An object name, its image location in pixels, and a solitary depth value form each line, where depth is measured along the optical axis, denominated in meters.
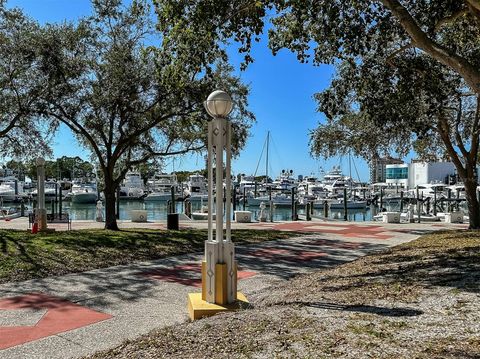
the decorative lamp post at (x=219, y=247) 6.41
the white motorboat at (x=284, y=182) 80.97
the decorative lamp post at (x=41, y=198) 15.65
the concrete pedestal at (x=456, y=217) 26.17
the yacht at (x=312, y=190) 63.72
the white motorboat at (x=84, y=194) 70.44
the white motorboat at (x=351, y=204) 56.34
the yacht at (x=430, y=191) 58.86
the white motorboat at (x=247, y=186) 79.46
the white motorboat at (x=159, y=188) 73.94
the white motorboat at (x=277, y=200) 60.72
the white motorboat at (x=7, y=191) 66.19
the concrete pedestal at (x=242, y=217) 25.03
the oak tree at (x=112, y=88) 15.08
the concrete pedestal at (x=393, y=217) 24.95
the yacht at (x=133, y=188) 75.00
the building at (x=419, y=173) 76.25
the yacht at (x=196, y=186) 72.94
